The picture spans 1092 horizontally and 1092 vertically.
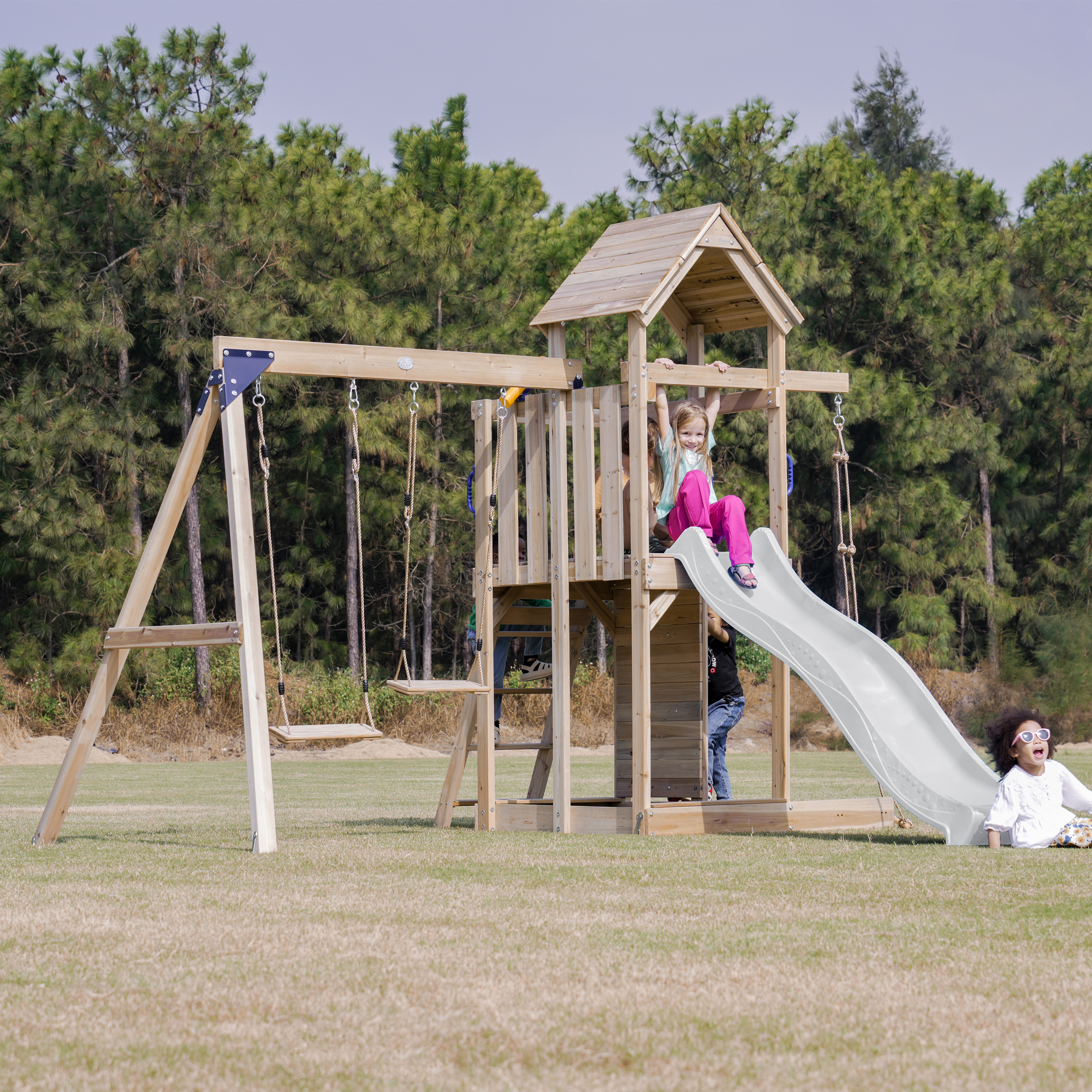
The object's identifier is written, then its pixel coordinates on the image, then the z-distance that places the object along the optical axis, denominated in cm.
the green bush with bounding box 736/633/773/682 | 3111
